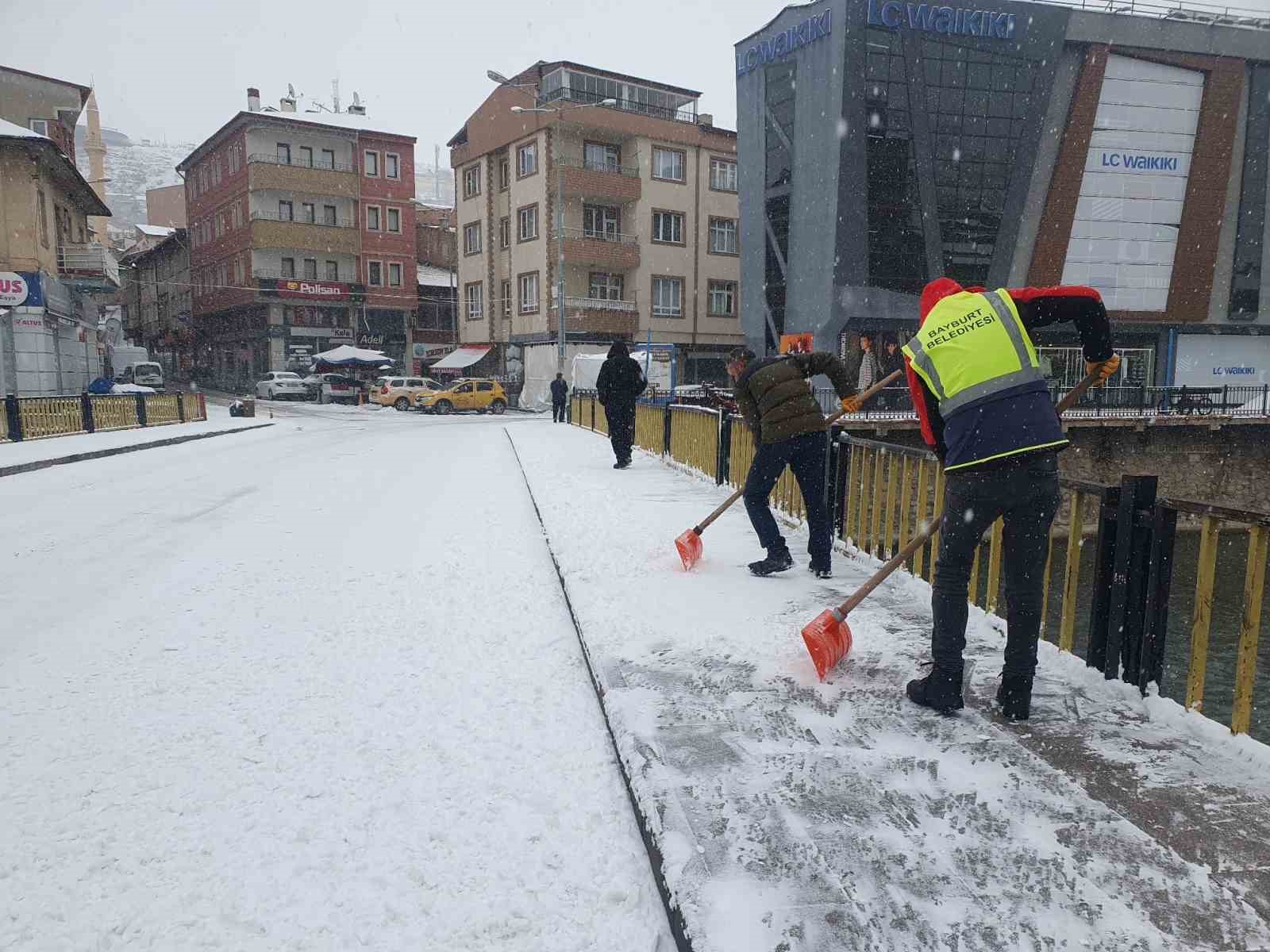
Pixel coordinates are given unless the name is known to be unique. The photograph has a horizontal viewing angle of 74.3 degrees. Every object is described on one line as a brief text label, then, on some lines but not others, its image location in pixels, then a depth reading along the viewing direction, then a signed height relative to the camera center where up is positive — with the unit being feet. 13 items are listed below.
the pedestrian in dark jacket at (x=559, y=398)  84.74 -3.37
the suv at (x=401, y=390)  118.62 -3.76
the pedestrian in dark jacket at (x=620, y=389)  36.65 -1.03
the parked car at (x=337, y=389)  126.21 -3.85
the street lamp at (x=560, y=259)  108.99 +14.04
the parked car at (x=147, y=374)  144.25 -2.13
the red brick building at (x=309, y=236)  144.87 +22.60
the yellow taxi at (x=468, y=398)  114.11 -4.72
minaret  221.05 +56.76
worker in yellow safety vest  10.30 -0.99
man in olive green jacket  17.75 -1.65
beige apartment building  126.41 +23.07
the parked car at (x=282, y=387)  127.75 -3.66
